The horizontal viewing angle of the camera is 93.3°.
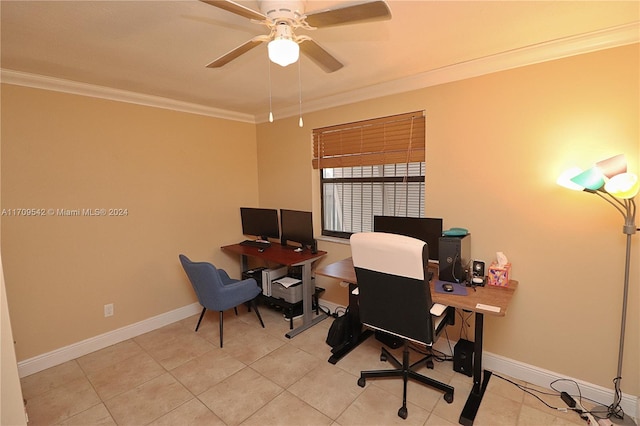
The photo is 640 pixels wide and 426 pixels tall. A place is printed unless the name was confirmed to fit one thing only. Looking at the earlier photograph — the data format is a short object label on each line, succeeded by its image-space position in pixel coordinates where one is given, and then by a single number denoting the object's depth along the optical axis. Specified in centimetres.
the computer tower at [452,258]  225
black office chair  180
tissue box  221
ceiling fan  118
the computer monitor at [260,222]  361
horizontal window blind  273
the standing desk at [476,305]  192
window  281
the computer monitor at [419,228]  251
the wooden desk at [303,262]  308
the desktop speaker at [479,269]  231
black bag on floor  276
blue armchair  276
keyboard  371
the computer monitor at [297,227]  330
